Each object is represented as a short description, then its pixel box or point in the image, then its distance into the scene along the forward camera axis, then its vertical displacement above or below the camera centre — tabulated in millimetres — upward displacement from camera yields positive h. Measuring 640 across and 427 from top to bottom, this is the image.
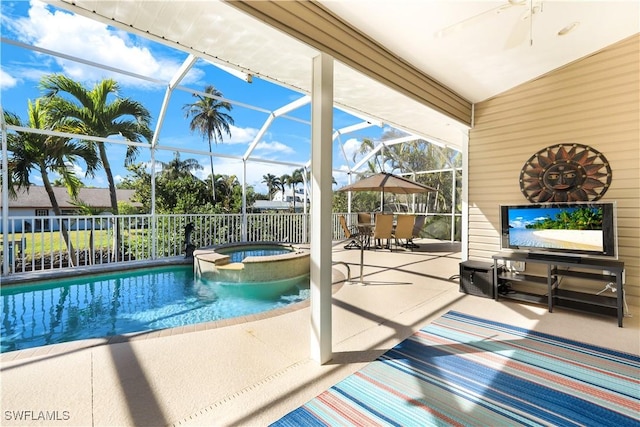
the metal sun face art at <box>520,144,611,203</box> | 3744 +583
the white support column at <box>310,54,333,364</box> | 2348 +102
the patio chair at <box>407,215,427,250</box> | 8282 -271
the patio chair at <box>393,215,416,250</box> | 7625 -271
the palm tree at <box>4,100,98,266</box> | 6952 +1514
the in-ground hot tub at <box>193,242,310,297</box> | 5148 -1038
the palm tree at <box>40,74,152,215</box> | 7473 +2927
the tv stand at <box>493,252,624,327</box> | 3195 -803
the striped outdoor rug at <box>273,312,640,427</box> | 1755 -1195
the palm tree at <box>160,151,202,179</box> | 19578 +3372
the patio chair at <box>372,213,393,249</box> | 7113 -204
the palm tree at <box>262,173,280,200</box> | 31722 +3872
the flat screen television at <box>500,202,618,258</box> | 3340 -138
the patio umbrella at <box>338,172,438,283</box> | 7500 +826
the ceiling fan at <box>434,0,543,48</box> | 2416 +1660
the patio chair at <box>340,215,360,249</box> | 8195 -738
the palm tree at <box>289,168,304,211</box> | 29727 +3898
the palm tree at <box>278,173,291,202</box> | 31406 +3869
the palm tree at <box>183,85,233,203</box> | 17984 +6255
